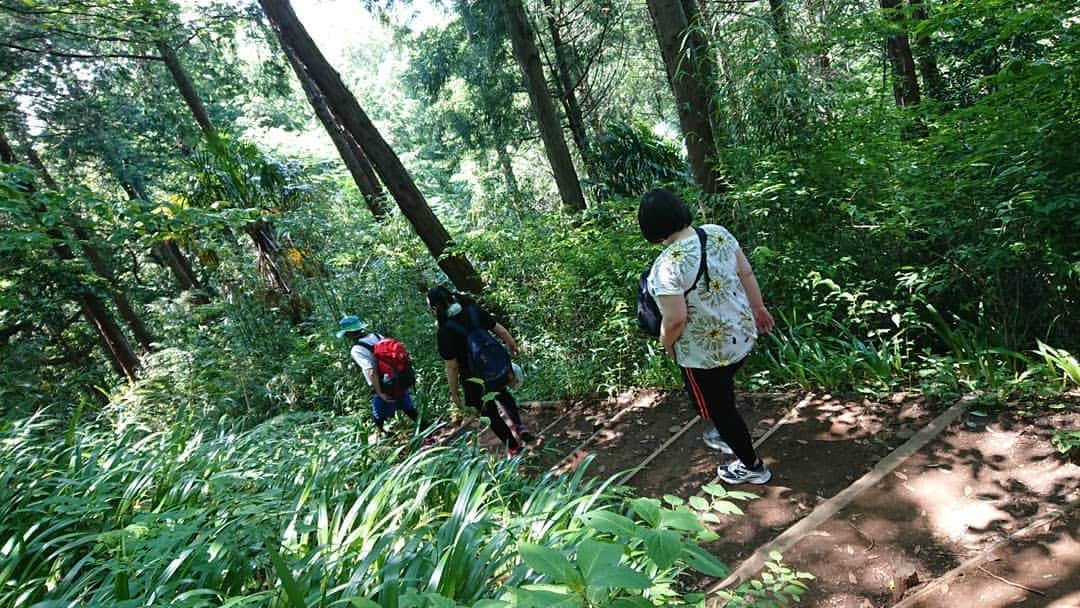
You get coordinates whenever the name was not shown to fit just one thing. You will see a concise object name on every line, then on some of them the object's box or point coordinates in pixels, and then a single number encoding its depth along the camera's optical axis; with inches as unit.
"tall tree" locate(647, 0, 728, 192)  180.9
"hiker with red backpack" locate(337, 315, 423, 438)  192.4
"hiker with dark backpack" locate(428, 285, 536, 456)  159.9
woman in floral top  104.5
